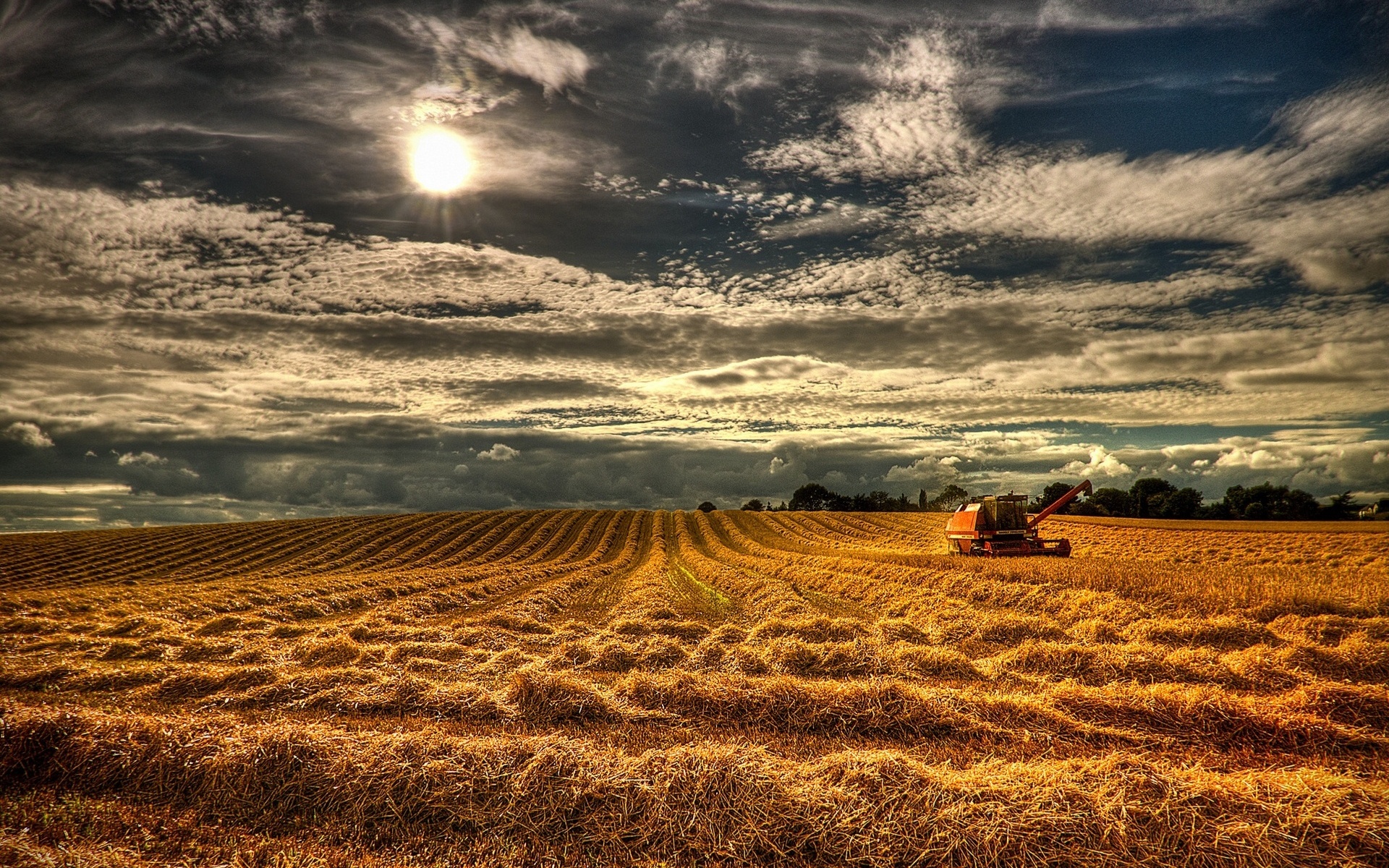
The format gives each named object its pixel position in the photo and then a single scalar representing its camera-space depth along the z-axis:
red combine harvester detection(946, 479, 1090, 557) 23.45
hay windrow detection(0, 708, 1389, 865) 4.41
